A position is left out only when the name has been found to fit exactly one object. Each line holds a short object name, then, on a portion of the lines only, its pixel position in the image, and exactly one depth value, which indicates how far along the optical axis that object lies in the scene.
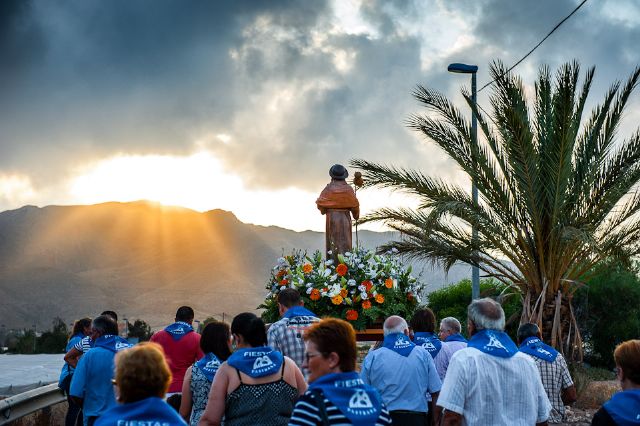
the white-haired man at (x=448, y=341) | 8.12
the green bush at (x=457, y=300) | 24.23
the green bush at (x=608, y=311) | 22.09
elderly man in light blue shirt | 6.82
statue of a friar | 11.52
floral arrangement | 10.08
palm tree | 13.84
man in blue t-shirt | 6.84
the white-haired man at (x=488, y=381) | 5.29
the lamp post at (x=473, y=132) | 14.98
